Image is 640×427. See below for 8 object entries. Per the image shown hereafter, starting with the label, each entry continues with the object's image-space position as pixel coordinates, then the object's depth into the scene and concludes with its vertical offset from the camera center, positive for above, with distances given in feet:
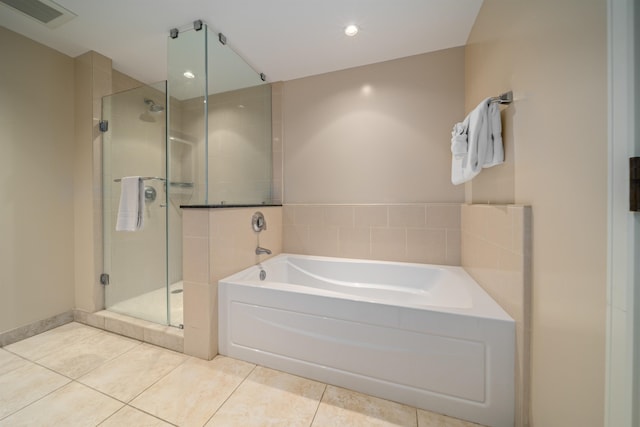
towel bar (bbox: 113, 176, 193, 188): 5.93 +0.72
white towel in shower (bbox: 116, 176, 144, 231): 5.99 +0.19
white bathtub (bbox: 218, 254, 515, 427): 3.43 -2.25
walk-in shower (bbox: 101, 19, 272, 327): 5.74 +1.68
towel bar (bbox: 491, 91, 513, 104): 3.76 +1.86
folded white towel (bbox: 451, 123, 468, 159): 4.47 +1.36
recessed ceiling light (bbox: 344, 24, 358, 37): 5.39 +4.34
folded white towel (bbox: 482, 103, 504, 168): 3.92 +1.32
